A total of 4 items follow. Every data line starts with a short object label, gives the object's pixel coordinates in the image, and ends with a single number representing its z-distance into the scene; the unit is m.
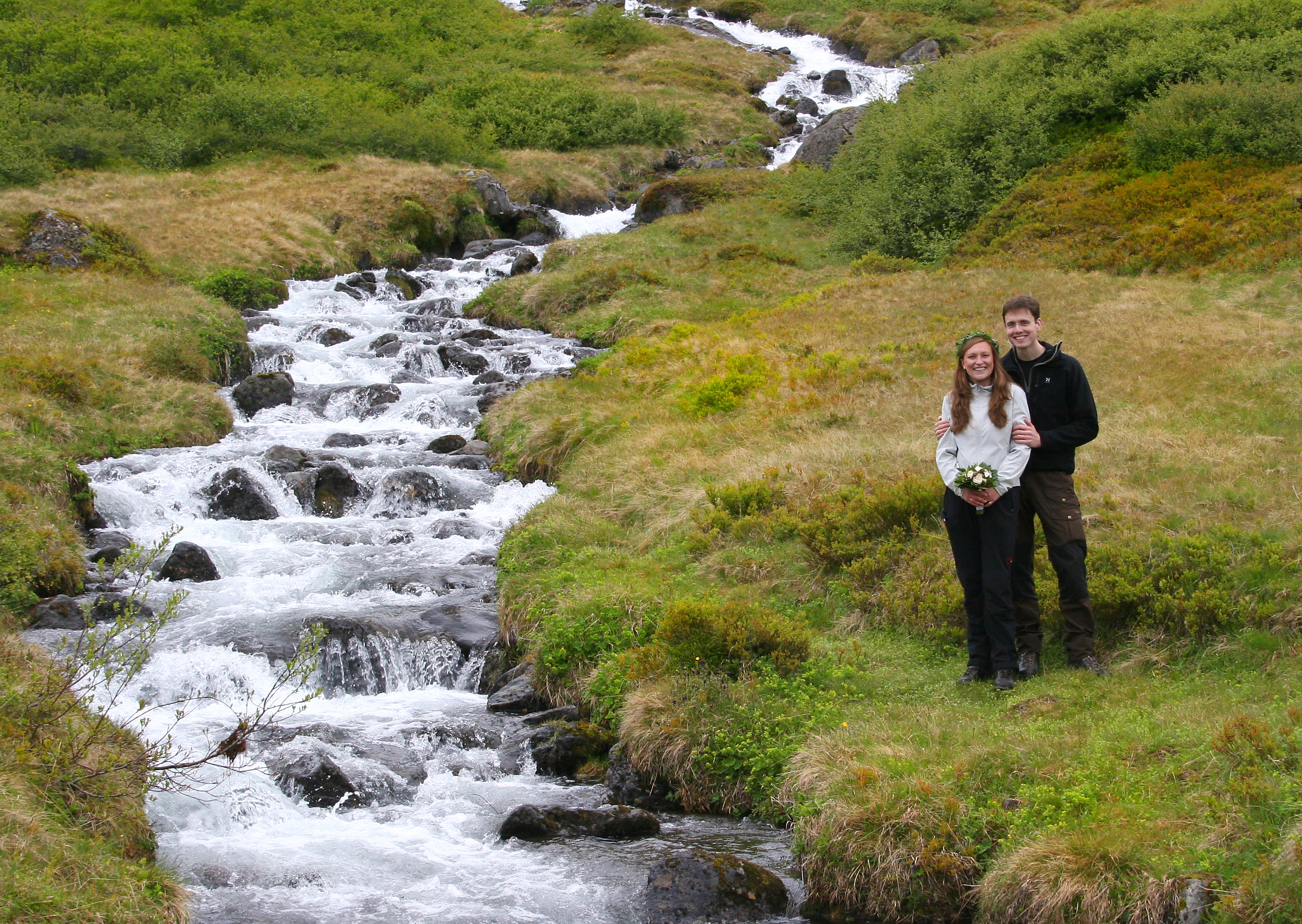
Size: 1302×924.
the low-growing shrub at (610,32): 63.75
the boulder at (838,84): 57.59
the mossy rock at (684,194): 36.41
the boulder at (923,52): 55.28
